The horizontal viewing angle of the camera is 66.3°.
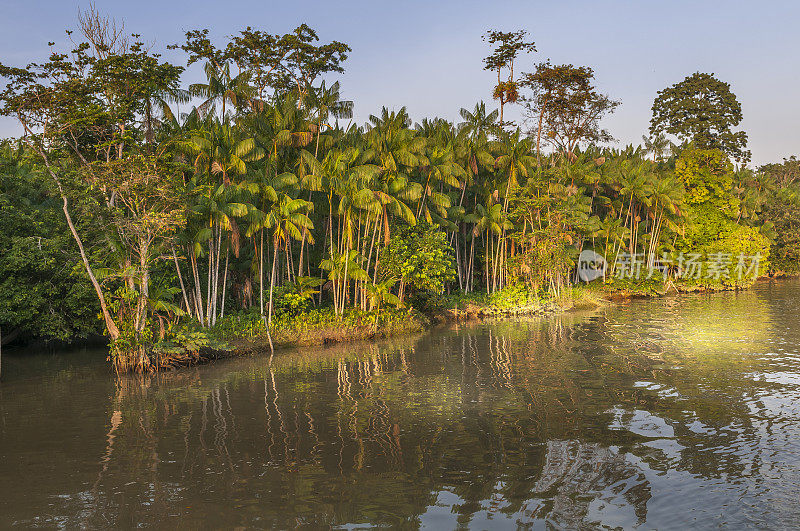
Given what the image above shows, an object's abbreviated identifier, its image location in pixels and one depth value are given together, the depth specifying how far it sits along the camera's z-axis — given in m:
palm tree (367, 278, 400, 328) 29.17
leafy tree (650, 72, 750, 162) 60.12
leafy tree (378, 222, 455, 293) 30.80
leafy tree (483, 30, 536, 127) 43.15
